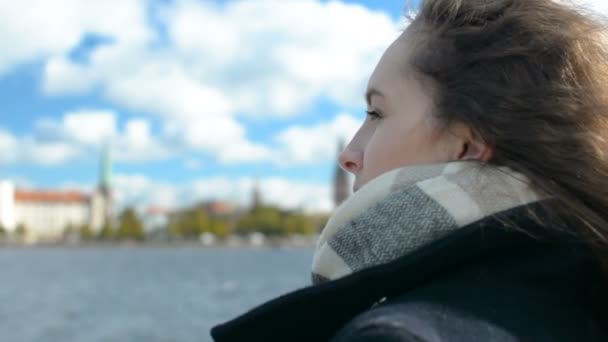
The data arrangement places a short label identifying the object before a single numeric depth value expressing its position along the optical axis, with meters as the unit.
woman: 0.75
